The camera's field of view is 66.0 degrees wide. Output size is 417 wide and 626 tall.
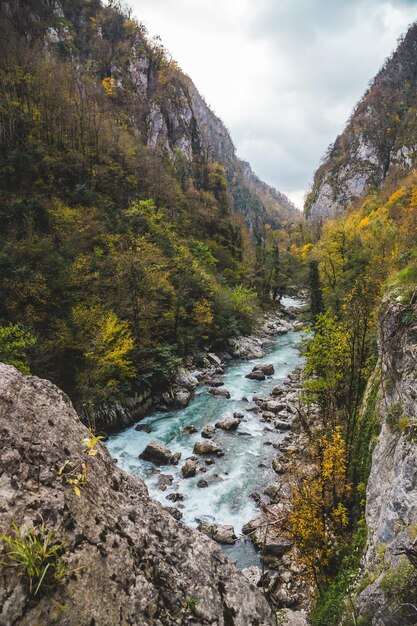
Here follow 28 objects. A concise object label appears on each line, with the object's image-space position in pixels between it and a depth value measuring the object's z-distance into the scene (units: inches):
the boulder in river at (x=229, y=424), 876.6
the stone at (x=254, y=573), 437.1
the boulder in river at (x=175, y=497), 614.5
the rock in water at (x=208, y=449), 770.2
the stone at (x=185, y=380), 1136.2
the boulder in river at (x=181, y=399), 1025.5
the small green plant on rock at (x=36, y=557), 137.0
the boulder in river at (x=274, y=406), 964.3
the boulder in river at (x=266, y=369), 1285.7
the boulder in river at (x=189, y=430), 869.2
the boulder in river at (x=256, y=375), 1238.3
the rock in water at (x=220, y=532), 522.3
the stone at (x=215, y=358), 1418.2
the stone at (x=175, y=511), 561.4
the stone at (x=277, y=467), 684.7
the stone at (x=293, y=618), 316.8
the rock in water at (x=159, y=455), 737.0
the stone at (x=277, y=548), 491.2
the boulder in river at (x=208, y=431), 847.7
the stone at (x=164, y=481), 648.4
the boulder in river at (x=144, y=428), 879.8
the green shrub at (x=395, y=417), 334.6
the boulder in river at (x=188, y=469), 687.1
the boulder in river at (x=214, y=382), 1191.3
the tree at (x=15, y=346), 629.1
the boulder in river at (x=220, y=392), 1091.3
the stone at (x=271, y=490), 613.2
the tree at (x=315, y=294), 1467.8
